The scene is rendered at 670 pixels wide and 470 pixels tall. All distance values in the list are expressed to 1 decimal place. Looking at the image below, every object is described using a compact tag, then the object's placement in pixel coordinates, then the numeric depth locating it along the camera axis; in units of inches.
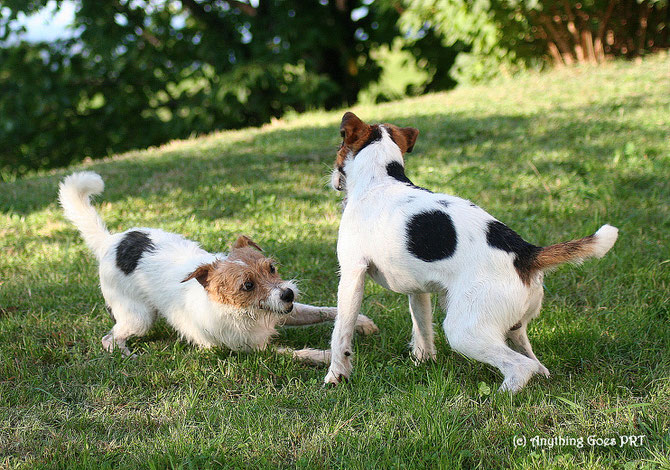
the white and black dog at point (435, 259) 116.8
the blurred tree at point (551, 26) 543.5
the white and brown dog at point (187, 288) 143.3
